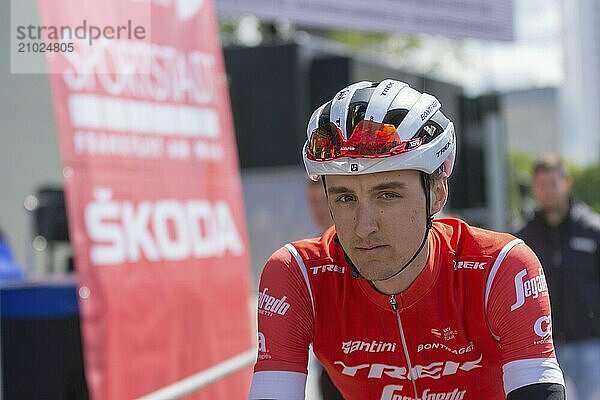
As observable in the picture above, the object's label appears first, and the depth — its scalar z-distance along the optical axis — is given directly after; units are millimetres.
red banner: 7942
